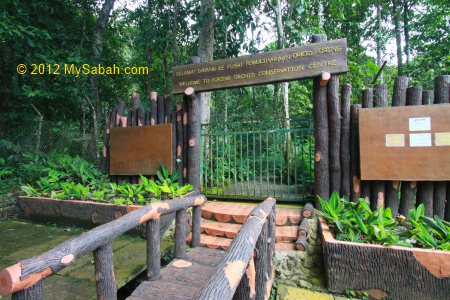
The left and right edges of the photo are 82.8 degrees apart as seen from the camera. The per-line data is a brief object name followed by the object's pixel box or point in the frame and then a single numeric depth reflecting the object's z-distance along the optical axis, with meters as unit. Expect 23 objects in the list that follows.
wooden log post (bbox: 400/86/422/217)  3.78
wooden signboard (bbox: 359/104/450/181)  3.64
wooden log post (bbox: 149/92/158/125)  5.66
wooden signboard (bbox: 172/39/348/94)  4.15
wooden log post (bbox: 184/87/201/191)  5.22
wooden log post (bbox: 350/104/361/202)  4.09
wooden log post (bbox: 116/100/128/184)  6.02
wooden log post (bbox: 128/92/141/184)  5.88
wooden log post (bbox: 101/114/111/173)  6.25
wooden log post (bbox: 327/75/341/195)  4.19
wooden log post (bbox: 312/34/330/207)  4.25
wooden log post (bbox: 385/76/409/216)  3.88
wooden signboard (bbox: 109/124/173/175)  5.40
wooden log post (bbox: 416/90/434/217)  3.75
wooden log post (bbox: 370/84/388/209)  3.96
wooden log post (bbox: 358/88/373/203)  4.03
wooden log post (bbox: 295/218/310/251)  3.38
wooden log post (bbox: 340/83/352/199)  4.15
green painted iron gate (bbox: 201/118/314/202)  5.09
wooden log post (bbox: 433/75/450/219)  3.69
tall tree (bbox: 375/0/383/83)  11.89
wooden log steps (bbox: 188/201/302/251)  3.66
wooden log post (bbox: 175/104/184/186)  5.41
